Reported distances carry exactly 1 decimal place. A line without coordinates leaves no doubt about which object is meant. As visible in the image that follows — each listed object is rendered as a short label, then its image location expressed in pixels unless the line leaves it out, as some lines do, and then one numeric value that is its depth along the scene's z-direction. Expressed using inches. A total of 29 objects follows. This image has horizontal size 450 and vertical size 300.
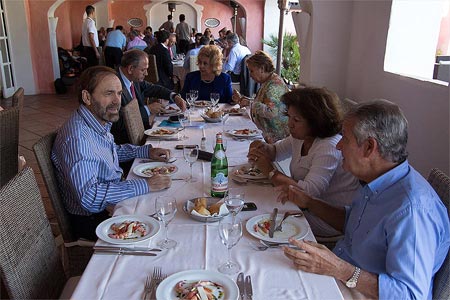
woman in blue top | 170.2
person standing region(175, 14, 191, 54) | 488.1
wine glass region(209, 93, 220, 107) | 152.9
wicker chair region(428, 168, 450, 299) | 54.4
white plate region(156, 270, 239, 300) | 46.0
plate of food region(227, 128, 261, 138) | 118.1
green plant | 415.5
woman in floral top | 137.3
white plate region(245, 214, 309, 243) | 59.4
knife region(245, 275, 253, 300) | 46.9
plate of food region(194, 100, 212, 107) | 165.5
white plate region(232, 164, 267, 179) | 84.4
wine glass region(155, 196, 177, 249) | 59.2
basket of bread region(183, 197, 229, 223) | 64.9
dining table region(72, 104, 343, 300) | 48.3
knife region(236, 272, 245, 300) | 47.1
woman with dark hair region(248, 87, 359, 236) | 78.3
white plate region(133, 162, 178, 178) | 88.3
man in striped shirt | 74.2
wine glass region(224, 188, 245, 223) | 60.9
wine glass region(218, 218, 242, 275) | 52.1
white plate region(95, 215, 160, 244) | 57.8
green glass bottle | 75.0
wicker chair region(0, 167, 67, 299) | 54.8
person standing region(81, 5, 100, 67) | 407.8
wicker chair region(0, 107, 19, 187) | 111.9
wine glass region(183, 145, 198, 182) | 85.2
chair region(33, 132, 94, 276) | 77.0
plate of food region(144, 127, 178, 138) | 118.0
